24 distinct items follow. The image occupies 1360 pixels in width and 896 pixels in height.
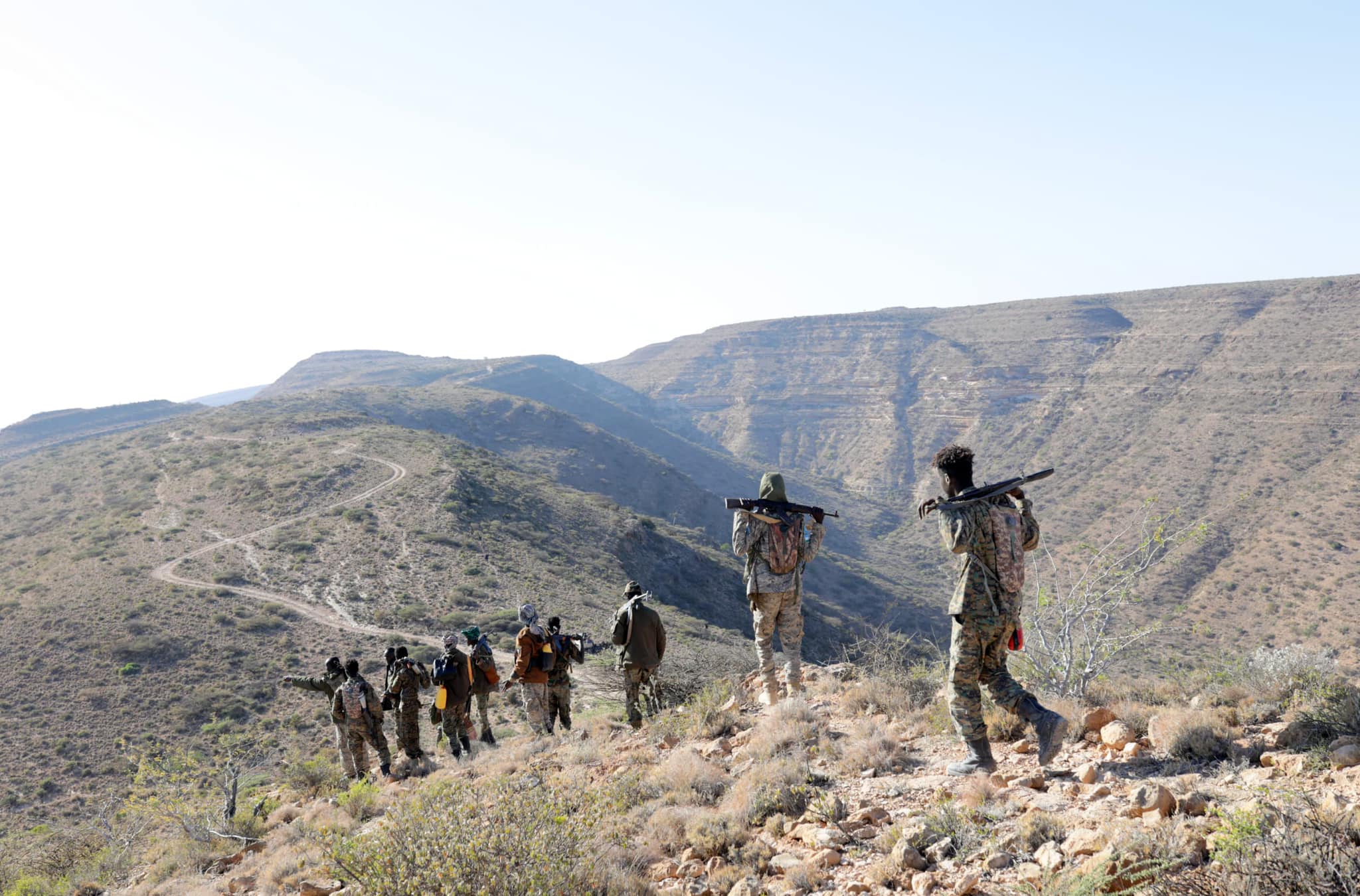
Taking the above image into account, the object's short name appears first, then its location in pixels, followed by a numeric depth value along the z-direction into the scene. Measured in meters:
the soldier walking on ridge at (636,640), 7.52
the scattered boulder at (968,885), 3.17
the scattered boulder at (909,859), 3.50
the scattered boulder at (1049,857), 3.18
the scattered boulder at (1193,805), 3.30
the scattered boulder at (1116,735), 4.40
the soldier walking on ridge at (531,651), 8.02
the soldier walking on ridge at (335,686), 8.55
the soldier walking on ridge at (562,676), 8.36
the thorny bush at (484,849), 3.36
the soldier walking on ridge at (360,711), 8.41
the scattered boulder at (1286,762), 3.59
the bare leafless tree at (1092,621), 6.01
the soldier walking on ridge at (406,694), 8.85
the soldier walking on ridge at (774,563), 6.39
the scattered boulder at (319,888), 4.78
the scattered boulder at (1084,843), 3.11
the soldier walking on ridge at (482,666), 9.05
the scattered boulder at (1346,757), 3.46
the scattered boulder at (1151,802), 3.33
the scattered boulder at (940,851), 3.53
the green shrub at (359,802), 6.57
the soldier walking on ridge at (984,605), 4.18
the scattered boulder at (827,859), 3.76
